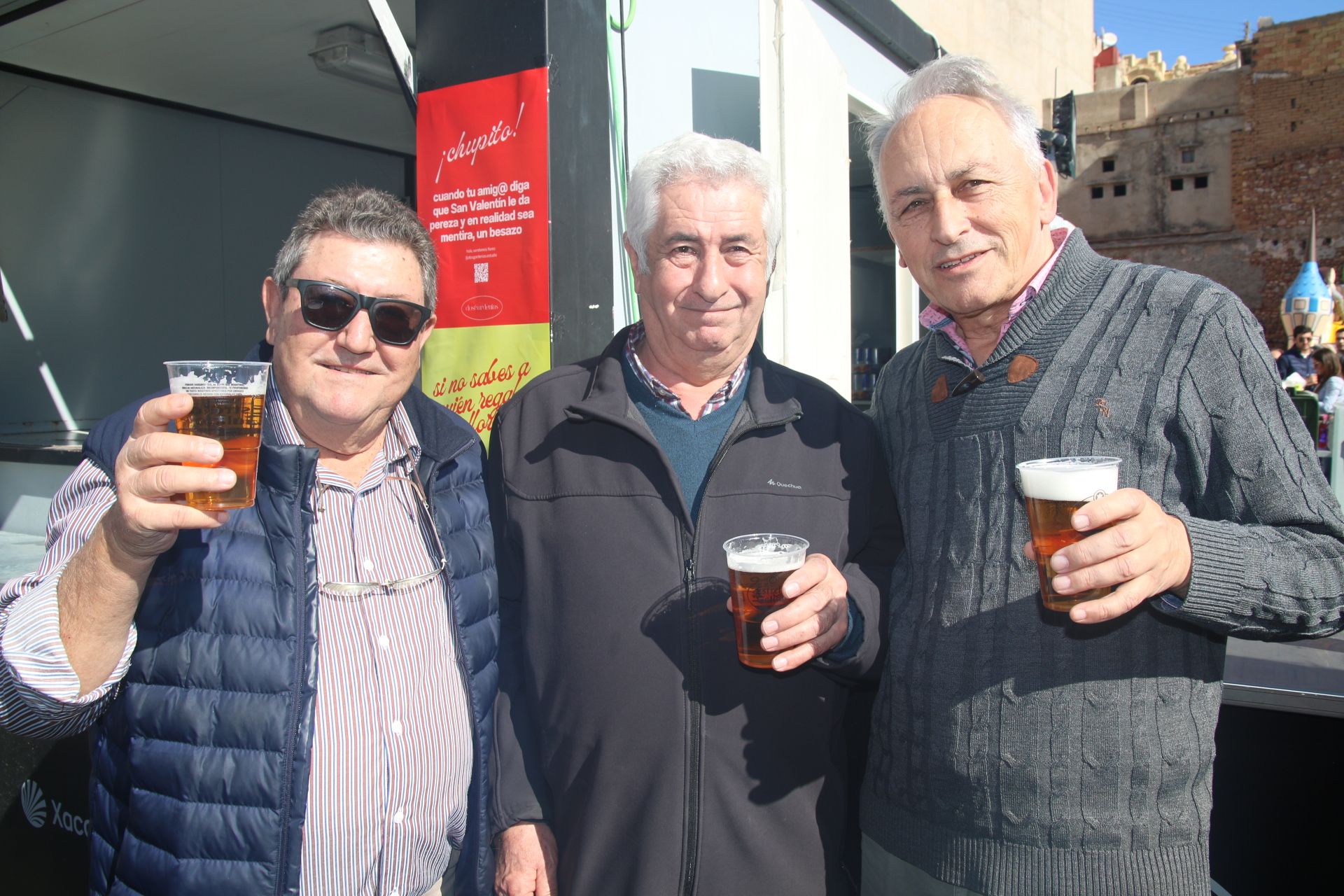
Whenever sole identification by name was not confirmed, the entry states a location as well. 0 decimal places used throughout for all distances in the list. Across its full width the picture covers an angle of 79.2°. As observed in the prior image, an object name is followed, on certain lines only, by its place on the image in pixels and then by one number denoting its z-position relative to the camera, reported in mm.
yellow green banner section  2943
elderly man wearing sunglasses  1312
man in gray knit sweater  1268
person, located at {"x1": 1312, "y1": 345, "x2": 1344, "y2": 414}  8450
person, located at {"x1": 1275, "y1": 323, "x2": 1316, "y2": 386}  9983
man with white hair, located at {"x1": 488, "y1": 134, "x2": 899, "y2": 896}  1554
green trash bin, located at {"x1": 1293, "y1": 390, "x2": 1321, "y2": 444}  5535
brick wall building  22062
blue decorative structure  14078
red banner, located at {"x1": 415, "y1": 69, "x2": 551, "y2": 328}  2893
